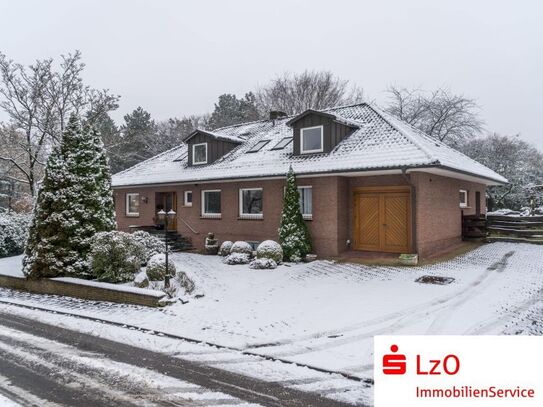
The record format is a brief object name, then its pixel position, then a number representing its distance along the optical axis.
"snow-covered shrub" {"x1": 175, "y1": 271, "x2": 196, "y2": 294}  11.77
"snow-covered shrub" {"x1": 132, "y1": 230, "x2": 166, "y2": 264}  15.86
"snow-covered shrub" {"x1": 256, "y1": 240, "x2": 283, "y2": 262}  15.28
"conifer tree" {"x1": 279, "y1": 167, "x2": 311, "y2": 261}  15.74
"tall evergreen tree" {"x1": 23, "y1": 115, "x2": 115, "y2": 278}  13.46
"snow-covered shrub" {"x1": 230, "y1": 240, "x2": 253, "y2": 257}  17.05
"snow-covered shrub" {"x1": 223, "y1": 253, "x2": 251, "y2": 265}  16.14
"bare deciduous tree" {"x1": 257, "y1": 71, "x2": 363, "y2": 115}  37.69
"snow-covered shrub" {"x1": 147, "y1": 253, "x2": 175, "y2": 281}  12.26
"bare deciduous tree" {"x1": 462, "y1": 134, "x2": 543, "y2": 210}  31.94
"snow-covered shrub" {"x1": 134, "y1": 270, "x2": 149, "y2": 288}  12.08
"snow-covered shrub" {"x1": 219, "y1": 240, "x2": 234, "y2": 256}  18.03
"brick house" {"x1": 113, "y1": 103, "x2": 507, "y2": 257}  15.23
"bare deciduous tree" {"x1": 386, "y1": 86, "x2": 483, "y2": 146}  34.19
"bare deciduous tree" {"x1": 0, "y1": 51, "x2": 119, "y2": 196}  23.02
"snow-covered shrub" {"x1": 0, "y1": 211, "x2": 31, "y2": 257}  19.75
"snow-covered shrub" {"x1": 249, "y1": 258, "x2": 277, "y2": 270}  14.81
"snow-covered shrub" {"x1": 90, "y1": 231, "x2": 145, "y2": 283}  12.67
